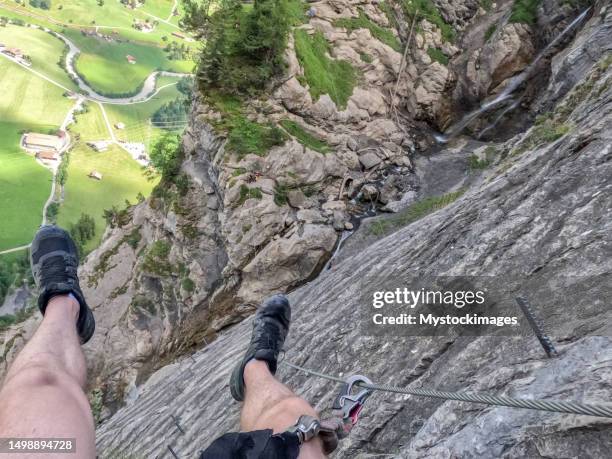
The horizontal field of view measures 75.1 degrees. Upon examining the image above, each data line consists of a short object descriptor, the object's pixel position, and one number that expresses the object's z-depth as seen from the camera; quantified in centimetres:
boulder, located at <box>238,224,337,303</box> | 1683
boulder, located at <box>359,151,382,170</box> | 2033
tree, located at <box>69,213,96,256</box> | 9388
